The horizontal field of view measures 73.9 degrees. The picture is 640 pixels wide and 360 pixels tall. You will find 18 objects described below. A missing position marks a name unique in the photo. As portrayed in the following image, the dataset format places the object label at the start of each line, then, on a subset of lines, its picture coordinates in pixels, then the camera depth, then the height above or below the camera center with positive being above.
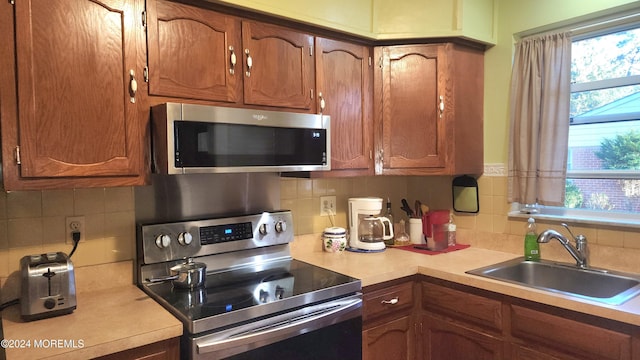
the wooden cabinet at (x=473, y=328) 1.51 -0.68
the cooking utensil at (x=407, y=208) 2.62 -0.29
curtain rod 1.96 +0.66
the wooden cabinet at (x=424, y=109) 2.24 +0.29
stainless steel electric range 1.42 -0.50
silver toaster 1.38 -0.40
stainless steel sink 1.84 -0.54
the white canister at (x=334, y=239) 2.32 -0.41
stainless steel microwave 1.55 +0.10
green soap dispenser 2.14 -0.44
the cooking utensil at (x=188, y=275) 1.67 -0.44
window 2.00 +0.18
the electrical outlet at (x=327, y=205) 2.43 -0.24
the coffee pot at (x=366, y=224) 2.35 -0.35
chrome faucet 1.97 -0.39
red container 2.37 -0.32
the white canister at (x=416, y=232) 2.51 -0.41
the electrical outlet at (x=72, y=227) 1.69 -0.24
